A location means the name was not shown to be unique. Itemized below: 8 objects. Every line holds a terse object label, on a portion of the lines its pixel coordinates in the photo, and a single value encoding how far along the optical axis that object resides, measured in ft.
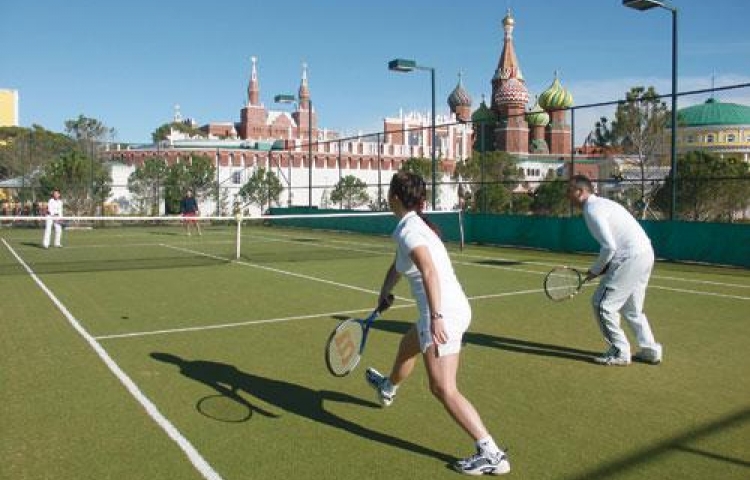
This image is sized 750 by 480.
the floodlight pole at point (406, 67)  83.27
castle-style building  245.45
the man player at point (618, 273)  22.97
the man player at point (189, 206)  86.02
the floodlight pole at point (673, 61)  57.62
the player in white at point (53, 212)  70.03
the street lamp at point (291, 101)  116.16
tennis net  58.70
